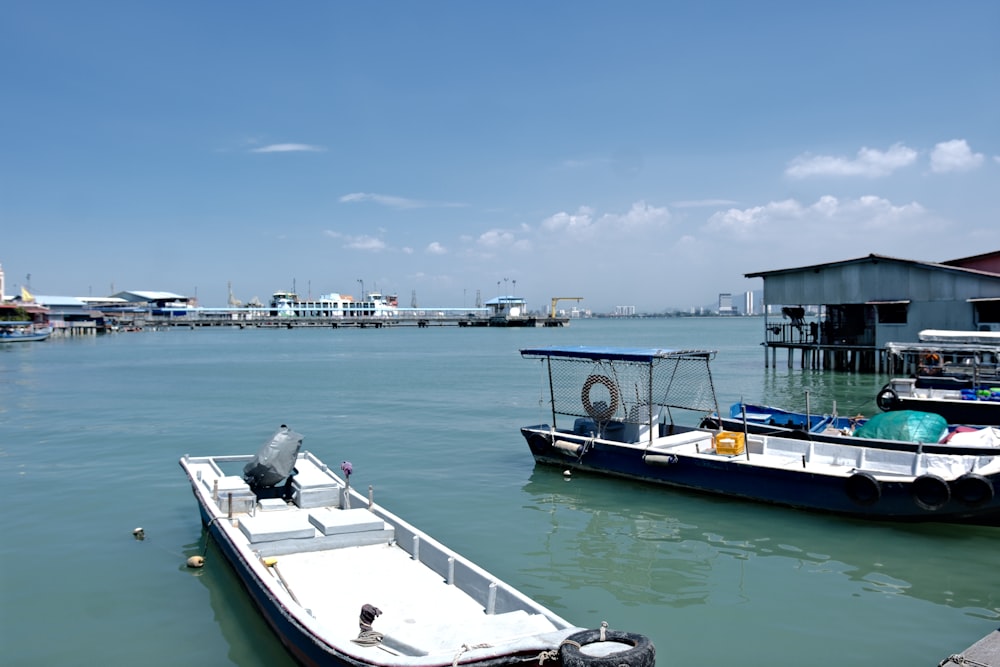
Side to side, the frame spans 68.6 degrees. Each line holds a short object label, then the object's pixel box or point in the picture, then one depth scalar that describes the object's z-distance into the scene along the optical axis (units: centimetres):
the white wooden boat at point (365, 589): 614
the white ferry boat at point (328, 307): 17775
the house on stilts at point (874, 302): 3709
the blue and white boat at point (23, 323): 9106
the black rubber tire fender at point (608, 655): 581
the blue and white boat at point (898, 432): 1574
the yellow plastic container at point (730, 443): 1650
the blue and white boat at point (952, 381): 2408
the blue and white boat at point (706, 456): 1331
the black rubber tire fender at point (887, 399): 2520
